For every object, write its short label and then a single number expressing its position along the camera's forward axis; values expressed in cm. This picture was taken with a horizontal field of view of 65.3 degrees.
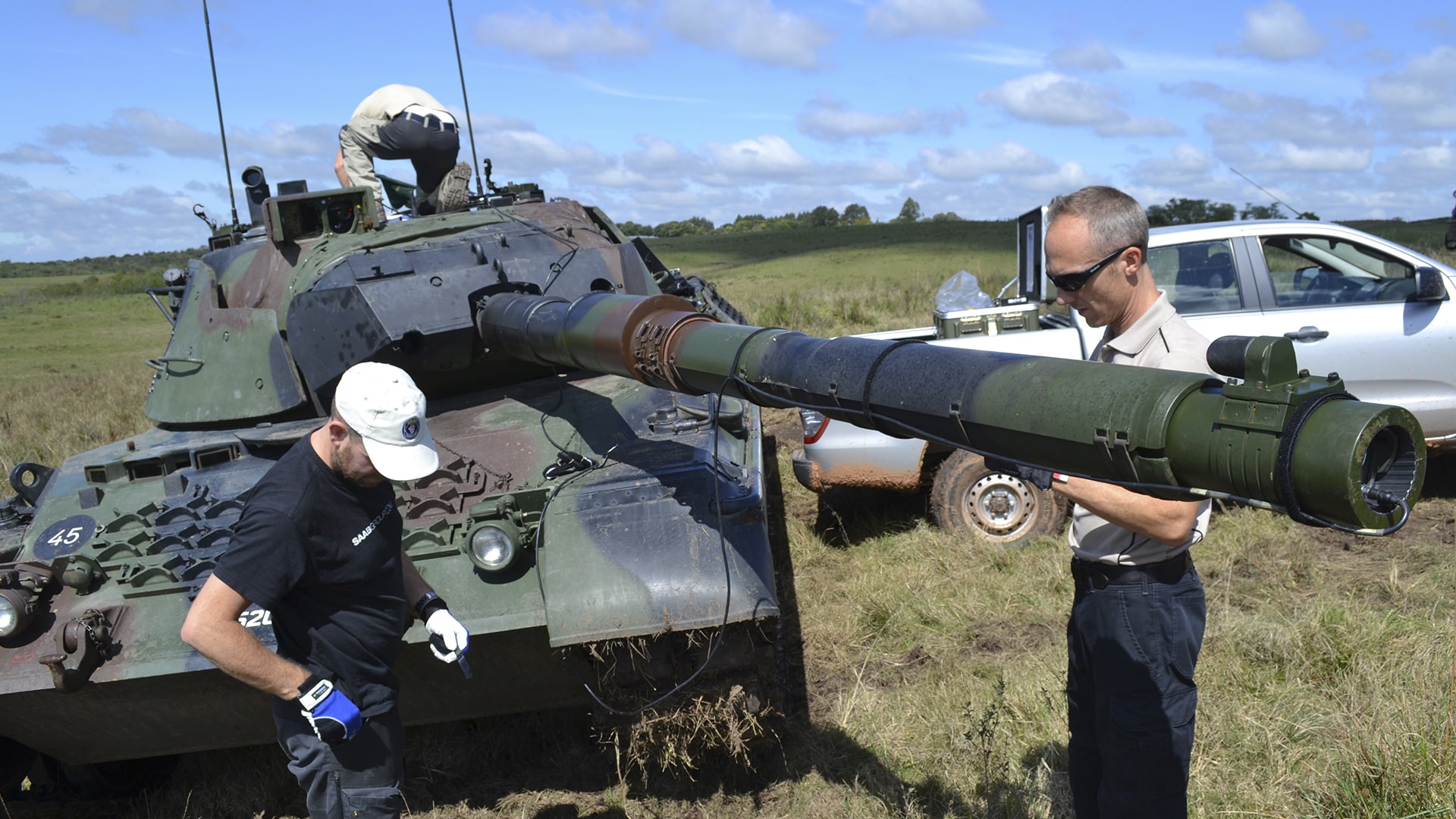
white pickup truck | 677
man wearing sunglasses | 262
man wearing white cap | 296
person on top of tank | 680
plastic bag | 906
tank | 206
